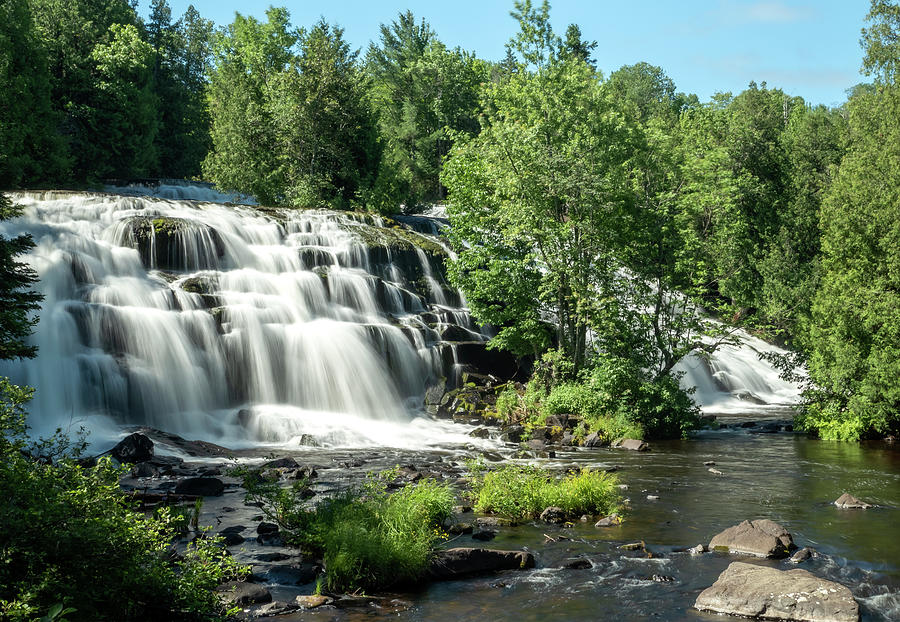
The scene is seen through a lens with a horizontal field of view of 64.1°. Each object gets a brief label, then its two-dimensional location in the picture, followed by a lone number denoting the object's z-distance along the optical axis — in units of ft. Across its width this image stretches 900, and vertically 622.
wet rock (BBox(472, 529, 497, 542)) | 41.25
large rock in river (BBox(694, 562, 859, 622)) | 29.30
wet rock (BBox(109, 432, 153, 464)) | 59.31
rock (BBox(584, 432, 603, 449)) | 75.51
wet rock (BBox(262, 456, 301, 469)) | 59.00
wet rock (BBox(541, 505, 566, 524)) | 45.44
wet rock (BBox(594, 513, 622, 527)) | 44.62
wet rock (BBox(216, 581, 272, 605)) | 30.66
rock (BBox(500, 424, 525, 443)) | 79.46
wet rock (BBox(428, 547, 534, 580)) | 35.35
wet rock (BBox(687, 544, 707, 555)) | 39.01
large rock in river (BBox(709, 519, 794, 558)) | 38.19
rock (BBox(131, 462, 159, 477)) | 55.42
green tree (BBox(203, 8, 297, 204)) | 158.51
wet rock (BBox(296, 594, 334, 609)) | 30.96
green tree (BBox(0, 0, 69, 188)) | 139.23
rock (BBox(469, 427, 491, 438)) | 81.41
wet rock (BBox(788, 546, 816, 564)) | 37.22
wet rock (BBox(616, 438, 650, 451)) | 73.72
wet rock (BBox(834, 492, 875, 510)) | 48.39
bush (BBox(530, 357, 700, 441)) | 78.54
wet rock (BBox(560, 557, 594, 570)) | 36.81
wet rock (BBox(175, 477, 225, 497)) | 50.37
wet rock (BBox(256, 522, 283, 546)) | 39.73
